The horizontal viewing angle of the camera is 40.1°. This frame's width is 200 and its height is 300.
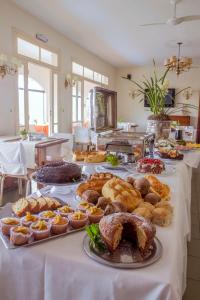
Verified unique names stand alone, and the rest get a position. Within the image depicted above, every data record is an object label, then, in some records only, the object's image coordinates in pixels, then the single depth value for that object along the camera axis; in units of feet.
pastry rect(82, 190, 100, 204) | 3.76
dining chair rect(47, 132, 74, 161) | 14.68
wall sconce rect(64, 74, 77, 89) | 19.85
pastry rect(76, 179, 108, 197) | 4.03
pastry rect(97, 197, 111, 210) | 3.56
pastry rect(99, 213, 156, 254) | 2.66
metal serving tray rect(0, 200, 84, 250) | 2.81
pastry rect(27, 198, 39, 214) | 3.43
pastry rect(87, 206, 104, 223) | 3.25
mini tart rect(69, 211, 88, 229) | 3.18
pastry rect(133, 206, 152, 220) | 3.32
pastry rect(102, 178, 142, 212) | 3.54
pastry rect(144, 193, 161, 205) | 3.86
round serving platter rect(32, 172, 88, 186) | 4.19
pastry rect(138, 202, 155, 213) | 3.53
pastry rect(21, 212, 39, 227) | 3.04
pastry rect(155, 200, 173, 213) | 3.68
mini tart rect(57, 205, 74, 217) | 3.32
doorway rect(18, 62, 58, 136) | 15.61
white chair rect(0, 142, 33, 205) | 10.74
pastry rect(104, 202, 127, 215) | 3.33
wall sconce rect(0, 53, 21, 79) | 12.88
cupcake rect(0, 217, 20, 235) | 2.96
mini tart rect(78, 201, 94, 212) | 3.42
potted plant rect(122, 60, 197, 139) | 9.46
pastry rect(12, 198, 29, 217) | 3.38
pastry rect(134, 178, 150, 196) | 4.07
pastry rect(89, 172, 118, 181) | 4.42
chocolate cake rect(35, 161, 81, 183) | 4.27
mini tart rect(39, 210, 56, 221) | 3.18
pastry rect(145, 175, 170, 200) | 4.28
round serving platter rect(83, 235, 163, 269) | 2.53
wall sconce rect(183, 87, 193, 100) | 26.40
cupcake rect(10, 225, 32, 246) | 2.80
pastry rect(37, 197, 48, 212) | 3.52
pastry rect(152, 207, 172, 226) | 3.36
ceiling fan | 10.19
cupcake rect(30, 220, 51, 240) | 2.92
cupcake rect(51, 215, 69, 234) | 3.06
